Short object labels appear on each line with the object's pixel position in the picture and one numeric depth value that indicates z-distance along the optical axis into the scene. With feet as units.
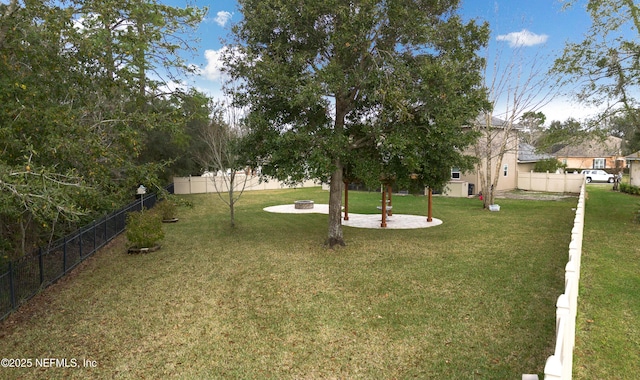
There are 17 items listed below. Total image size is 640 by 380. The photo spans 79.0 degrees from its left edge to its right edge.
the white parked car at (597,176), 132.05
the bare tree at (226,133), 39.65
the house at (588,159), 164.76
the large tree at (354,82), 30.32
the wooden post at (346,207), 55.01
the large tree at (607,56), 44.29
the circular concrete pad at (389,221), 50.60
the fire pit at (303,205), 68.36
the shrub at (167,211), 57.21
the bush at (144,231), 37.22
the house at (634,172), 94.94
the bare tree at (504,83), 65.26
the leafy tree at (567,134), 48.01
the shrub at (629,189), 83.99
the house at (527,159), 107.99
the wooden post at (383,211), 49.20
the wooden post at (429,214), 52.70
